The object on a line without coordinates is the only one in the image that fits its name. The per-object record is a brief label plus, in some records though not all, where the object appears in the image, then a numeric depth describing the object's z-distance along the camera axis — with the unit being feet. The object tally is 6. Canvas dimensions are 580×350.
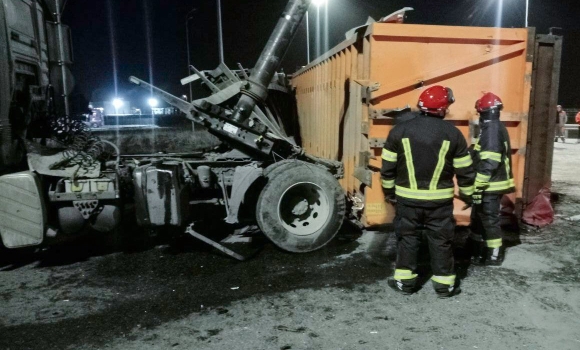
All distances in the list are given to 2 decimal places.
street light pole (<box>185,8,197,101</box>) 81.61
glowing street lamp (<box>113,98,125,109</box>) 179.04
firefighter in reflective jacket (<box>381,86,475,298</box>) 11.64
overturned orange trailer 15.96
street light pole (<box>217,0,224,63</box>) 71.61
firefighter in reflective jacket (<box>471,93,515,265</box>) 13.83
